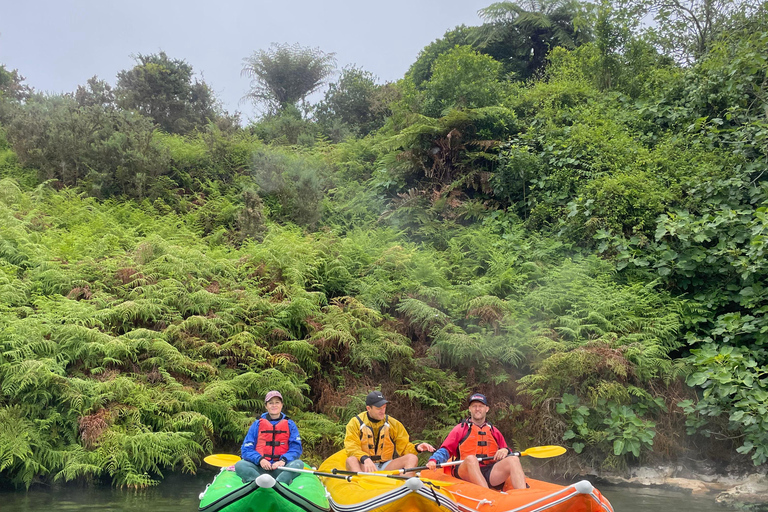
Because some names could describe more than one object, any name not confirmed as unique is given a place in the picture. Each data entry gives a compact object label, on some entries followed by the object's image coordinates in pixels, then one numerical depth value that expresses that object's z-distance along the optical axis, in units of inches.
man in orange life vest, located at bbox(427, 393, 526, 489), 242.7
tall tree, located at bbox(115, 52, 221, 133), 739.4
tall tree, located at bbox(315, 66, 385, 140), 847.1
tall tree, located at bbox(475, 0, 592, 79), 802.8
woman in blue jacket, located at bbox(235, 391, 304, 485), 248.7
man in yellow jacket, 255.3
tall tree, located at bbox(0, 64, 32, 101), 788.8
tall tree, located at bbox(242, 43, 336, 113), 917.2
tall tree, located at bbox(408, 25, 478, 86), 799.1
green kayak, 204.8
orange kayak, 196.9
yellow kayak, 207.6
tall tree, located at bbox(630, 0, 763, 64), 537.3
